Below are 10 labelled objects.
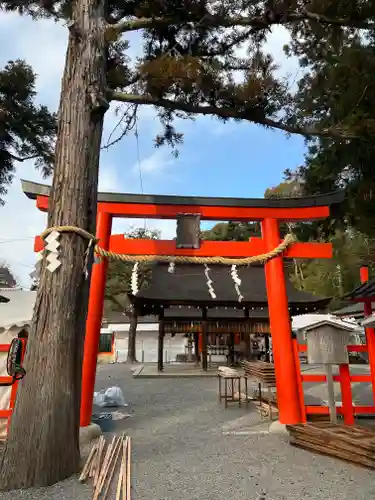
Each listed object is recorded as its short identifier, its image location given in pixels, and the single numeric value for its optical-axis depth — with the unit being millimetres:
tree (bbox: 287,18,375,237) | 5746
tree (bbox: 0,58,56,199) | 6824
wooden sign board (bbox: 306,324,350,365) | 5496
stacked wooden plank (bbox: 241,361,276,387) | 6690
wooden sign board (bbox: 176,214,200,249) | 5832
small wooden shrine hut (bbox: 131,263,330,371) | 14078
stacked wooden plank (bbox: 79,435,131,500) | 3328
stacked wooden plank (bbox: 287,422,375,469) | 3961
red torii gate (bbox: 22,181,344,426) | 5625
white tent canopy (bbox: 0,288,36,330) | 5406
